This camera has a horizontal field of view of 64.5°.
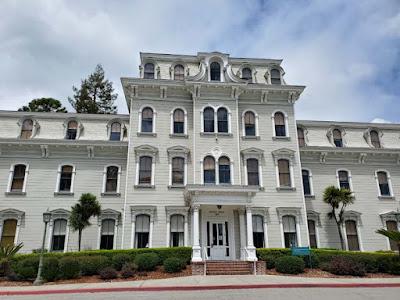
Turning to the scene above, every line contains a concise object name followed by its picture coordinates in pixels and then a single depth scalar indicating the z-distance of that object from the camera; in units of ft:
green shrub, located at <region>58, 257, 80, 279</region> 46.11
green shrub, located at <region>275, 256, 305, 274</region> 51.39
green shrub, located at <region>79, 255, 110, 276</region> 48.93
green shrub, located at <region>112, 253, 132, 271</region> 51.16
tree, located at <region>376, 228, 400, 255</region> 52.31
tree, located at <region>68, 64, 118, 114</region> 126.11
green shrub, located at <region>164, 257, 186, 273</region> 50.57
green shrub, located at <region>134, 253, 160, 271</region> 50.90
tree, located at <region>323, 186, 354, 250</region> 65.36
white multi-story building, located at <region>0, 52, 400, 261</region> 61.52
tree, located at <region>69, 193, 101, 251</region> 57.11
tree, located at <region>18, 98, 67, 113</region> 123.65
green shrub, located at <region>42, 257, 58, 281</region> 45.52
